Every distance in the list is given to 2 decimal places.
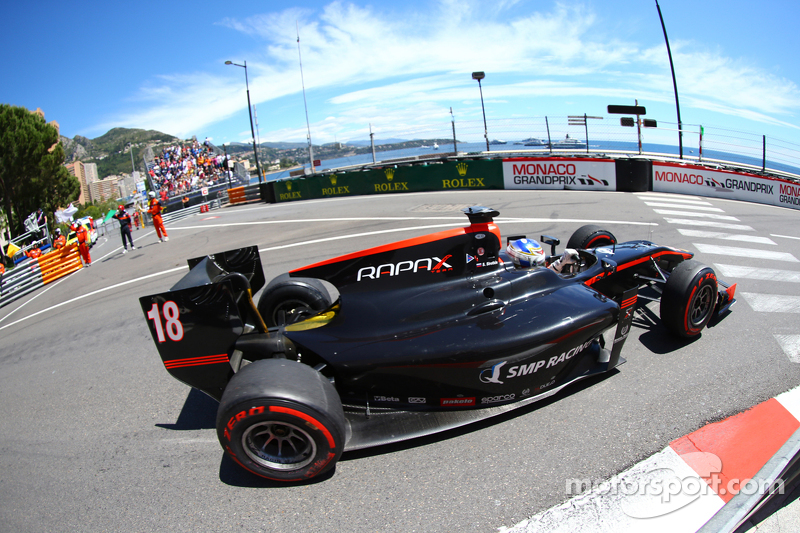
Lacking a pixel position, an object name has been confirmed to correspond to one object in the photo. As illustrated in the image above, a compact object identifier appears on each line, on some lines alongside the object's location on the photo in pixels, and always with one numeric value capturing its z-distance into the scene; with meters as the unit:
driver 4.64
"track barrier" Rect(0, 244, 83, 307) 12.16
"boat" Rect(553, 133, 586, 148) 19.49
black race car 3.32
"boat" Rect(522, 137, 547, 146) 20.28
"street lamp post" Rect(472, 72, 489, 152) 24.64
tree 31.56
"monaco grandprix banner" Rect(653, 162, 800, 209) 13.48
